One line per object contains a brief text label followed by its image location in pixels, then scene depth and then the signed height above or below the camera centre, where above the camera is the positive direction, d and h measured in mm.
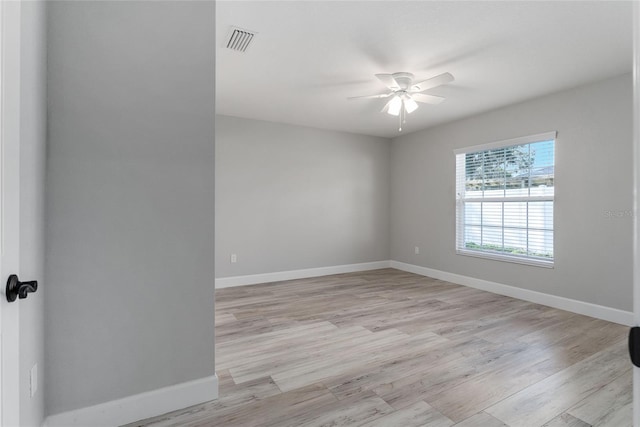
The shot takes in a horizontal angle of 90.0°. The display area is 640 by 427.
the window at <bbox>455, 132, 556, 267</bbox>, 3961 +216
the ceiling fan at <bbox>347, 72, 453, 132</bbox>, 3051 +1275
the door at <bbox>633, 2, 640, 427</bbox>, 521 +56
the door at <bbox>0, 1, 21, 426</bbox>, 891 +47
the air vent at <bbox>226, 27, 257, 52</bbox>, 2471 +1401
